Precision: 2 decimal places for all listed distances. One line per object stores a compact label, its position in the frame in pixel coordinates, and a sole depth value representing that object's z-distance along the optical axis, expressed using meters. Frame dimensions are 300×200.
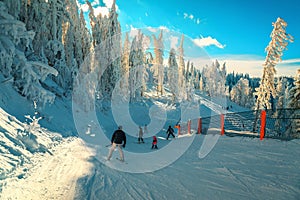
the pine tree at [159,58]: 59.59
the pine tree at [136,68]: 48.28
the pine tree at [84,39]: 30.83
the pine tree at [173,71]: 64.26
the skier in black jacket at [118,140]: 8.34
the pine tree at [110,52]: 34.12
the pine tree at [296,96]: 19.56
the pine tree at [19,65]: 9.29
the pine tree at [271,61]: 22.08
